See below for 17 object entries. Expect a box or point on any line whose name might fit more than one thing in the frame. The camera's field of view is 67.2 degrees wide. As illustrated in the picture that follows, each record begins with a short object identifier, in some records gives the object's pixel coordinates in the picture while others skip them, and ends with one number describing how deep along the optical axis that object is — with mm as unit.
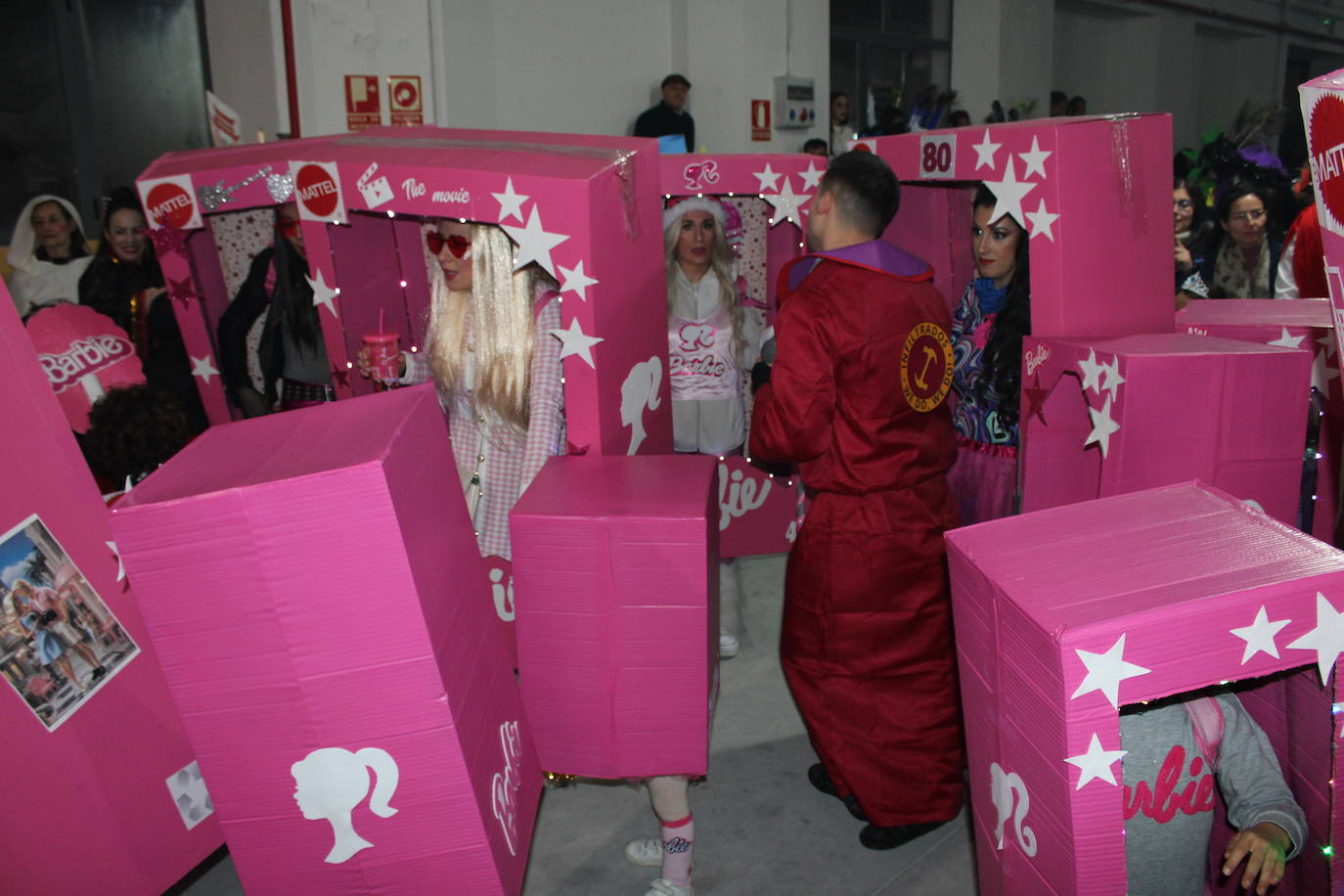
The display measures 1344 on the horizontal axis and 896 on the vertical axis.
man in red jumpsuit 2551
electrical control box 9109
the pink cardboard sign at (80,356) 3082
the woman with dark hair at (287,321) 3875
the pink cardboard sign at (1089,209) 2523
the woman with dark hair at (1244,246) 4629
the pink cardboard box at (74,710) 1685
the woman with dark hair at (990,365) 2844
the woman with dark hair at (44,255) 4906
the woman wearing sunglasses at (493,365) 2682
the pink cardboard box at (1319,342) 2781
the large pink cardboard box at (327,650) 1353
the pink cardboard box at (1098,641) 1260
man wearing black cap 8328
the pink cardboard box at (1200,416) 2203
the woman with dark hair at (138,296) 4176
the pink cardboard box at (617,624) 2137
